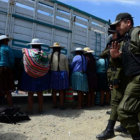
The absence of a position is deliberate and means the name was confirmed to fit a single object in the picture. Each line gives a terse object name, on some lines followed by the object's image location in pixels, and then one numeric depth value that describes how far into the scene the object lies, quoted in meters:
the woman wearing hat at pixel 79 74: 4.84
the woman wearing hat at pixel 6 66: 3.96
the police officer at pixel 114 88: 2.67
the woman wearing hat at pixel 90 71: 5.05
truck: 4.23
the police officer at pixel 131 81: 2.13
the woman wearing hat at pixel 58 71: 4.57
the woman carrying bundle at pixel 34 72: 4.03
